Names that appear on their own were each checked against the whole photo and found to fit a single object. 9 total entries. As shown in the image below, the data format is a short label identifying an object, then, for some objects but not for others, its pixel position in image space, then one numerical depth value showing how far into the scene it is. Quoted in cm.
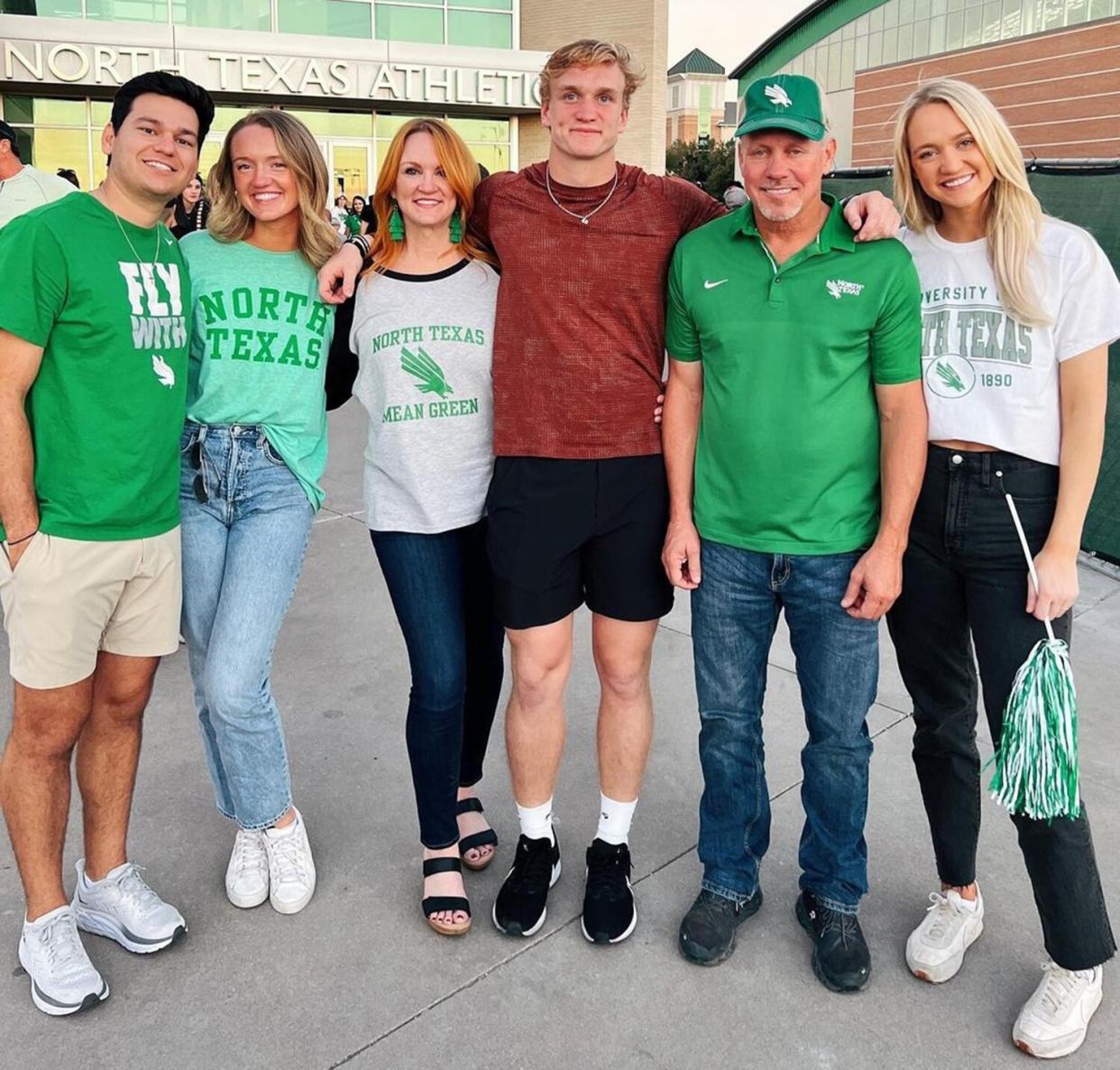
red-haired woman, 261
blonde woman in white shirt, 219
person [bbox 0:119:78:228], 495
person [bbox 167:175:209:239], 632
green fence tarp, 541
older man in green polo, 230
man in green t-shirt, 227
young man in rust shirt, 254
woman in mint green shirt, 265
